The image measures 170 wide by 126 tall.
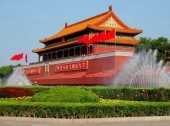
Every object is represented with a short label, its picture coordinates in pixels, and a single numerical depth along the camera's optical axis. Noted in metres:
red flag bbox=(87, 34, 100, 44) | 34.97
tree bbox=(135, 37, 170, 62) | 33.03
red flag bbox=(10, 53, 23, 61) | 49.33
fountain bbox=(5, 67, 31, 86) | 44.91
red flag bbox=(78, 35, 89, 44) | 36.61
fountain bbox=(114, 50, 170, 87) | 26.81
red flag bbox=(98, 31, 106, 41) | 33.91
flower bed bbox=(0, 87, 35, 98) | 16.98
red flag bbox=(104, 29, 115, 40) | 33.63
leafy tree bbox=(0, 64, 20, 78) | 73.56
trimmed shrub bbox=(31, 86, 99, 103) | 12.25
